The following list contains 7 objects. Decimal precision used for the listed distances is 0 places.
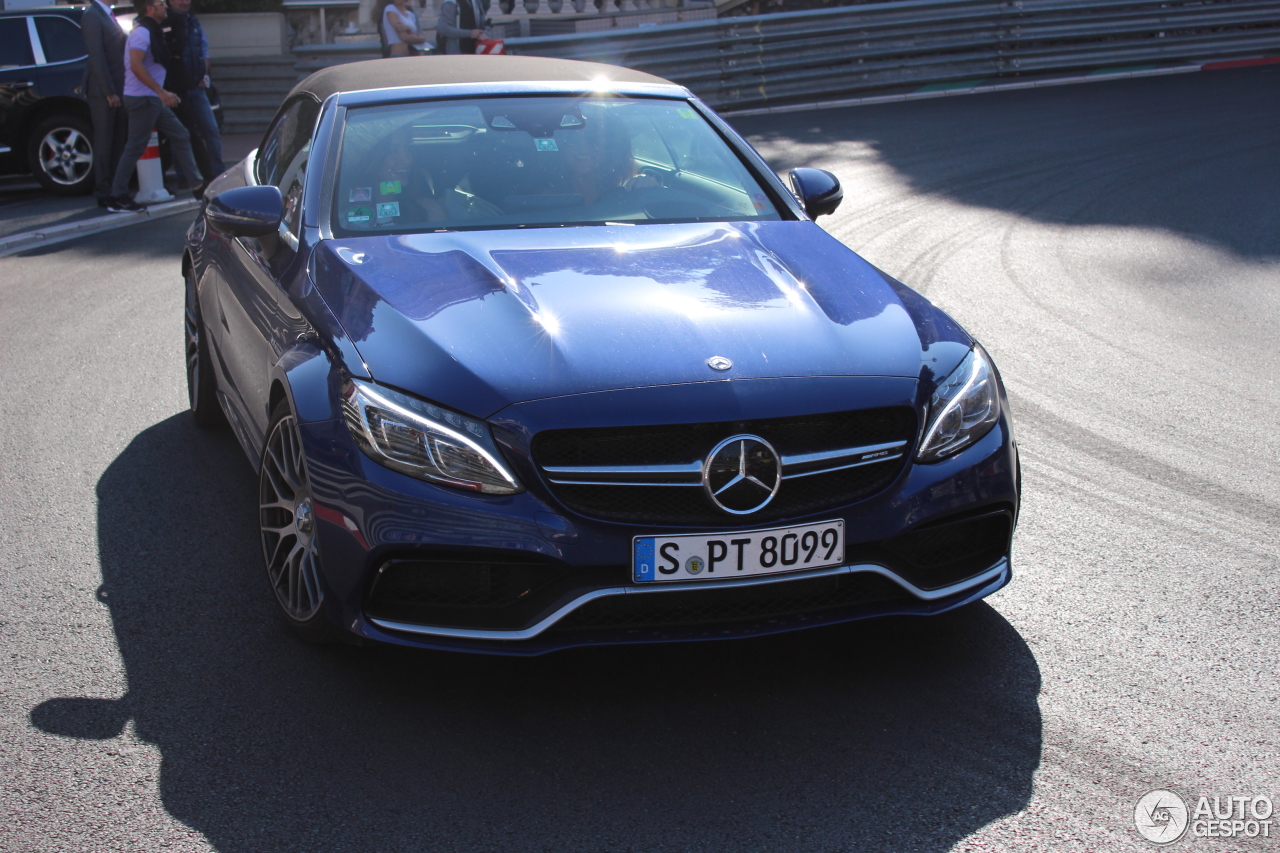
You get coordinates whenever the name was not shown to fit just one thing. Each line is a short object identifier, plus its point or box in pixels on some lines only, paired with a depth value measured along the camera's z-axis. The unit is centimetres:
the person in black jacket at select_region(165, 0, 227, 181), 1205
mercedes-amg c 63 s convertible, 318
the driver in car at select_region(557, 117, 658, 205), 467
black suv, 1265
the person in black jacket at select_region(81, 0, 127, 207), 1163
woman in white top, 1545
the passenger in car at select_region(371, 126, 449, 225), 442
